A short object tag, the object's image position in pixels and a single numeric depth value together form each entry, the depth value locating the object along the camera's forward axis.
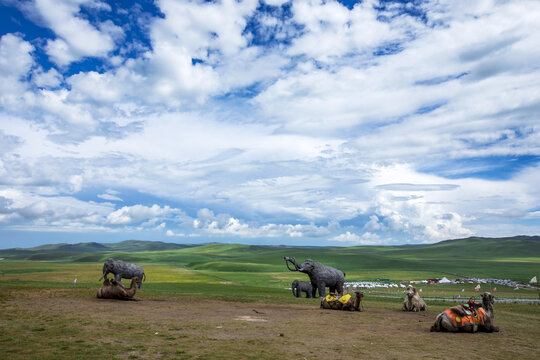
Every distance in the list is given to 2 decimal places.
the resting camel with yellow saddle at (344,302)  22.33
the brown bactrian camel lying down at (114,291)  23.27
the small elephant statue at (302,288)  30.02
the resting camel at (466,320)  15.59
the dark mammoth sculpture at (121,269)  31.29
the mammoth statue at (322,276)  28.95
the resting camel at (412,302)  22.98
